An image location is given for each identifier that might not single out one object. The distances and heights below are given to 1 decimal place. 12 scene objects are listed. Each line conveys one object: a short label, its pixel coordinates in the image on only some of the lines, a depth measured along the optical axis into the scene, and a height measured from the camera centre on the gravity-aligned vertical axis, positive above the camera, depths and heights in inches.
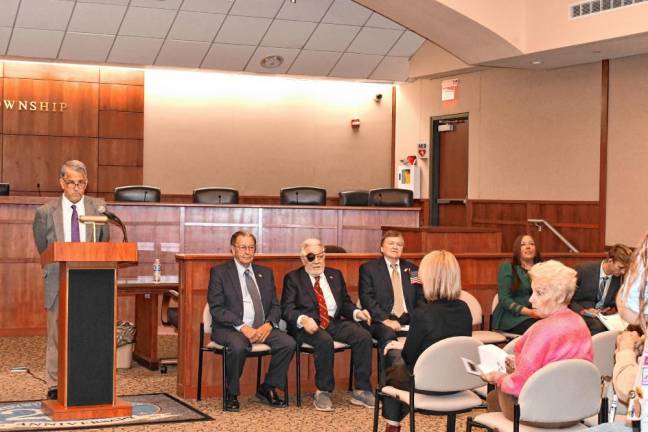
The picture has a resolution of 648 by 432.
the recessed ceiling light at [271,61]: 560.7 +82.3
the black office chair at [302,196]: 457.7 +3.7
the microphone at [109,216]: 232.2 -3.6
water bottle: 325.4 -23.8
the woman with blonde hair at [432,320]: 204.4 -24.1
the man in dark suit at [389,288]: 285.9 -25.0
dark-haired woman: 290.2 -25.4
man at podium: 252.1 -7.4
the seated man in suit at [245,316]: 265.9 -31.9
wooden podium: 232.7 -30.8
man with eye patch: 272.7 -33.2
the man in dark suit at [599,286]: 297.1 -24.6
